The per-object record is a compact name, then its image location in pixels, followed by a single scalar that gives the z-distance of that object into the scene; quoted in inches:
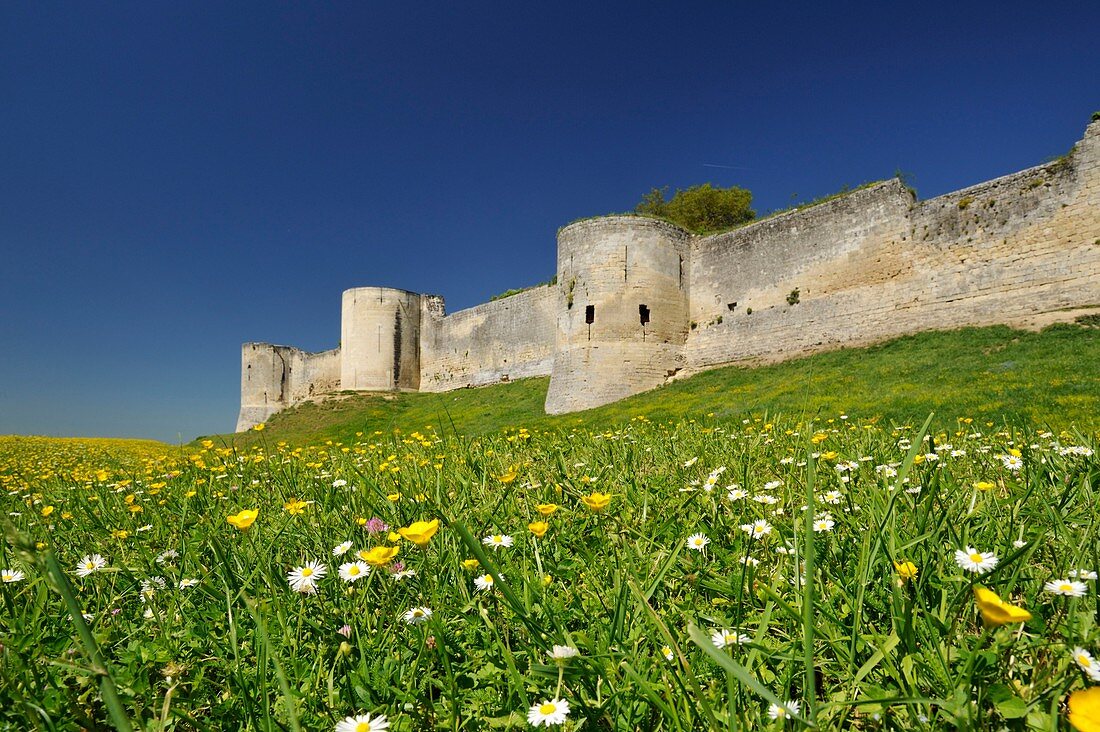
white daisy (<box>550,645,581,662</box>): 36.5
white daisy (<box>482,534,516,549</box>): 62.9
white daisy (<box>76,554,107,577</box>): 61.3
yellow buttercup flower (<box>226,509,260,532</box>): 50.6
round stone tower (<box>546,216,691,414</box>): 656.4
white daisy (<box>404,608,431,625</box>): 49.5
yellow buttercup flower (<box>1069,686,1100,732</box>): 22.5
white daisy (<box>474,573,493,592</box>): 52.5
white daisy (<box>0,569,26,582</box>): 59.9
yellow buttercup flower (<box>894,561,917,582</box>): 44.5
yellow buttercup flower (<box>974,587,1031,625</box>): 23.9
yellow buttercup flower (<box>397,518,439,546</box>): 41.6
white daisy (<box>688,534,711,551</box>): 62.9
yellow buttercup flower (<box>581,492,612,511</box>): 51.1
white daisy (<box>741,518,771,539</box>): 66.7
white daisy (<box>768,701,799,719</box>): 33.2
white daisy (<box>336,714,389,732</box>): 35.5
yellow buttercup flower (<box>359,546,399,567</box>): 41.5
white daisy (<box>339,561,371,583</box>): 53.5
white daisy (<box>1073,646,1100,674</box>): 32.0
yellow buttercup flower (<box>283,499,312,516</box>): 76.7
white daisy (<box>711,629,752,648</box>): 42.3
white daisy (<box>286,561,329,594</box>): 52.7
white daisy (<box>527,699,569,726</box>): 34.9
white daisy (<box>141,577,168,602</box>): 57.9
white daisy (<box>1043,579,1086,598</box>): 39.7
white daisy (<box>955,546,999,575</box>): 44.3
